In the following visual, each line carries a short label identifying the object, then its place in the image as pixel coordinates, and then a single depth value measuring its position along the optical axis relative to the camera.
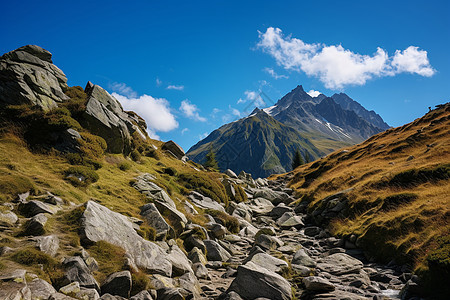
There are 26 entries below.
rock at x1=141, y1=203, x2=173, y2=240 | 14.23
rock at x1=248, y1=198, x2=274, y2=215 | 34.11
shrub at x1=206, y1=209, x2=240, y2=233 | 22.89
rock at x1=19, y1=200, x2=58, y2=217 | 10.55
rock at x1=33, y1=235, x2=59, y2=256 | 8.52
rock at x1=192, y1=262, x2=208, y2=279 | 12.87
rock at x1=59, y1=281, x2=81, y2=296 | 7.35
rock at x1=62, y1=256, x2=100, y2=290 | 8.03
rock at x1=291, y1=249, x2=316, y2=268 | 15.01
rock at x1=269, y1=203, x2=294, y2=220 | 31.63
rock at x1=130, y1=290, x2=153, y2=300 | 8.44
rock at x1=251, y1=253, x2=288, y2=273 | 13.22
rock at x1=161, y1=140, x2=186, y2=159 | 45.91
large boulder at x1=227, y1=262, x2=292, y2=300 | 10.21
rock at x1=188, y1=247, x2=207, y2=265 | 14.16
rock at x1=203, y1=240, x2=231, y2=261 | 15.98
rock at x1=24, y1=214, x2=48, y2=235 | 9.25
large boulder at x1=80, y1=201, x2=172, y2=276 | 10.52
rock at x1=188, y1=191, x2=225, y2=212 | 25.31
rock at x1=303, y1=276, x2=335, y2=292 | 11.08
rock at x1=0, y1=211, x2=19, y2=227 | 9.28
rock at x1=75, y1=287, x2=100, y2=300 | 7.52
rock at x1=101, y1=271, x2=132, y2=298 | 8.50
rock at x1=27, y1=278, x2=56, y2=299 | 6.76
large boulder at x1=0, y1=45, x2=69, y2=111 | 20.59
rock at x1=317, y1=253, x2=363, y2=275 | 13.73
